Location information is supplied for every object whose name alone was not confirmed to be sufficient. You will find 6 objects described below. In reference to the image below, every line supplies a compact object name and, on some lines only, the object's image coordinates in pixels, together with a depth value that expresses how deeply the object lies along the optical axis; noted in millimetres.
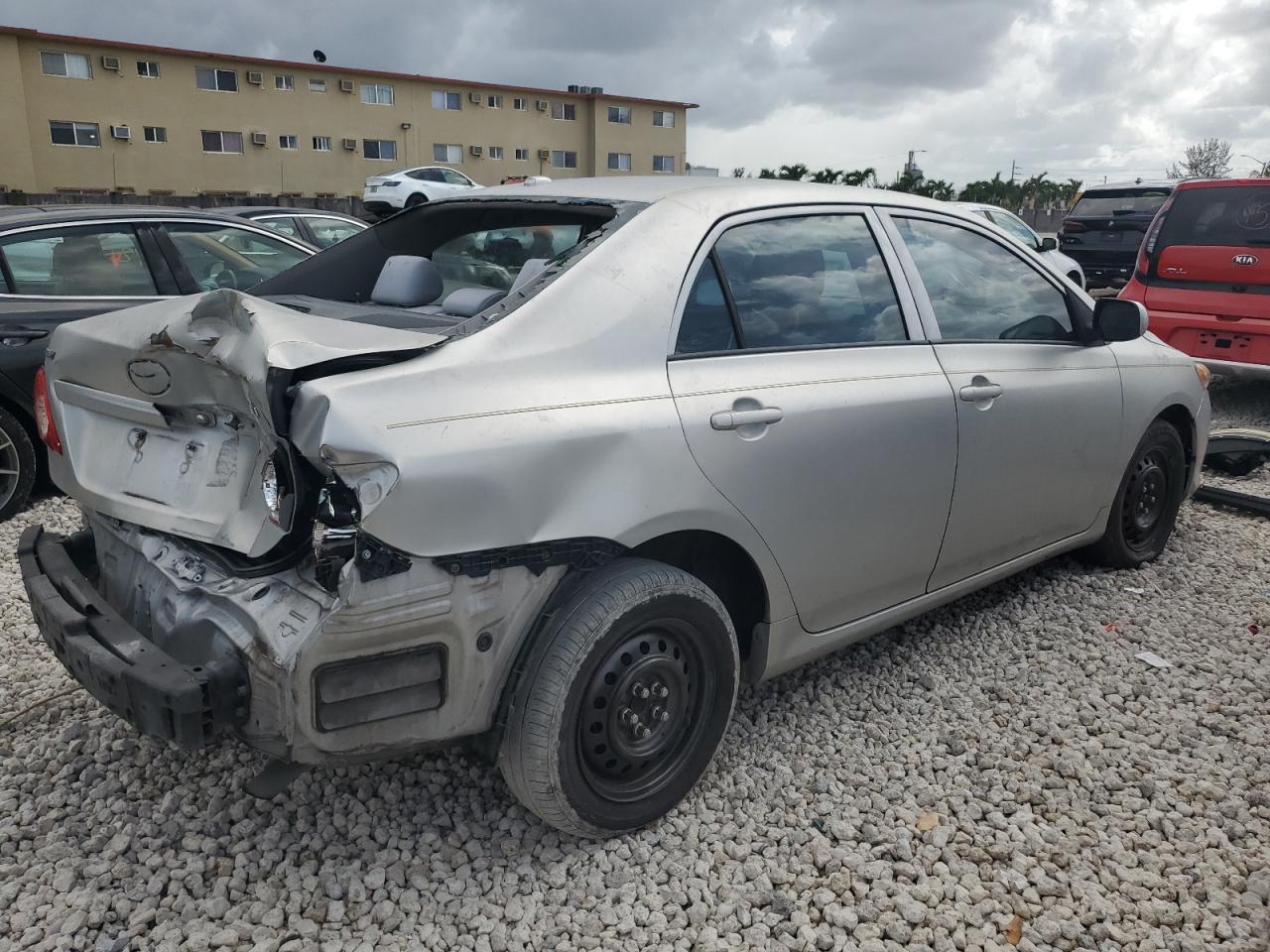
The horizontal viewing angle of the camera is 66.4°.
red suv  7148
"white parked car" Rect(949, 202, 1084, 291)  12688
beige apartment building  33562
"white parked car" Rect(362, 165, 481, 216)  29719
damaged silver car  2076
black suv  13984
